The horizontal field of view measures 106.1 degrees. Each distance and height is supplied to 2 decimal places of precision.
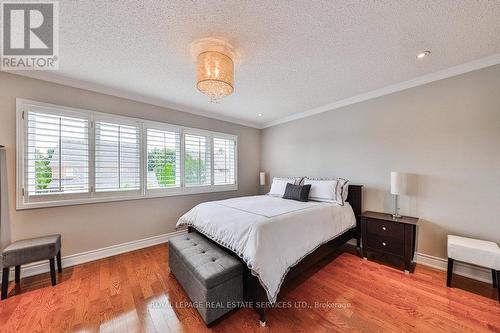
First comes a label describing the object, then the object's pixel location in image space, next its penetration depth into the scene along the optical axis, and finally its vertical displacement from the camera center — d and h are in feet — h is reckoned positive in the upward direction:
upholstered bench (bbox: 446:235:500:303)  6.03 -2.95
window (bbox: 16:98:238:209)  7.63 +0.36
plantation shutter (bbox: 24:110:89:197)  7.62 +0.46
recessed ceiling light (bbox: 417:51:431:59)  6.59 +3.96
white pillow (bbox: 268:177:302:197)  12.00 -1.28
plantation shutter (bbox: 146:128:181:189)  10.63 +0.37
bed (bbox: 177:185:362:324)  5.43 -2.47
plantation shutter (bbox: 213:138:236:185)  13.76 +0.31
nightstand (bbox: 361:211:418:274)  7.75 -3.09
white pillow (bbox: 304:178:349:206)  9.88 -1.36
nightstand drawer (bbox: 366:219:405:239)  7.98 -2.80
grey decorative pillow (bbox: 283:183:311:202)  10.29 -1.53
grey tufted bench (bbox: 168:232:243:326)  5.07 -3.30
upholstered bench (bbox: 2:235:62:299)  6.24 -3.11
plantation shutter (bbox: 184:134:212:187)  12.14 +0.33
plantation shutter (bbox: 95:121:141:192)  9.09 +0.41
